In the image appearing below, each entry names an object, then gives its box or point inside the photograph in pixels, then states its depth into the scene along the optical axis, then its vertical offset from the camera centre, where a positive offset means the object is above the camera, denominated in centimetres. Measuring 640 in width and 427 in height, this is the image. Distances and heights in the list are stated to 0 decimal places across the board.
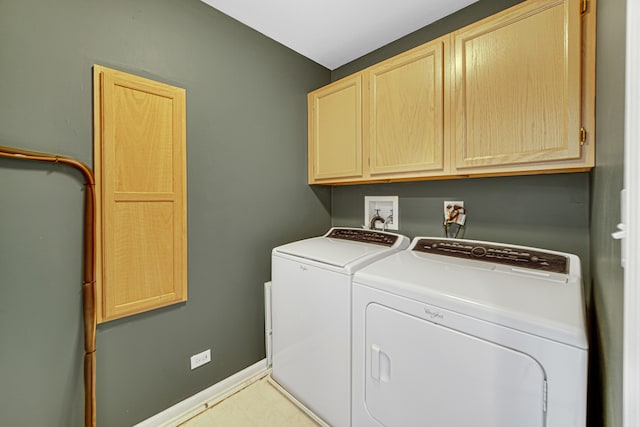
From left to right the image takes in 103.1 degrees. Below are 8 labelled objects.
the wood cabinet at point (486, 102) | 109 +58
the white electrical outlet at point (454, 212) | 169 -1
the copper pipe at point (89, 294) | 119 -40
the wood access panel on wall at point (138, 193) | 124 +9
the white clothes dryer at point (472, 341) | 78 -47
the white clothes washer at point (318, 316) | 134 -63
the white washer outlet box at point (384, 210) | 203 +0
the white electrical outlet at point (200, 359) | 159 -95
